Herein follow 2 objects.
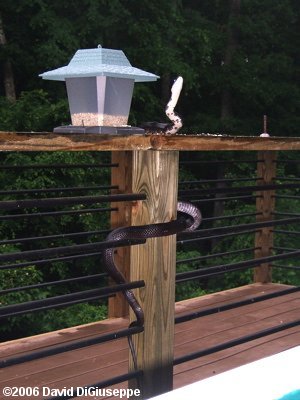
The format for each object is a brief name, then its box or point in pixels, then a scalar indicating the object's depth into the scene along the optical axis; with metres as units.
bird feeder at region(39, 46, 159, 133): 2.26
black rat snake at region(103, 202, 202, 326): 1.99
